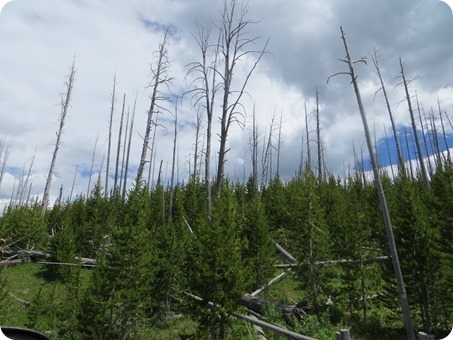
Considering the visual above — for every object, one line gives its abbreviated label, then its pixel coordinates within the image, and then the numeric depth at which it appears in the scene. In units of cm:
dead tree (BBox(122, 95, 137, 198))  3328
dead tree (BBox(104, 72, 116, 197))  3091
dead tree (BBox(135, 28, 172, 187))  2022
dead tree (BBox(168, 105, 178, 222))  2869
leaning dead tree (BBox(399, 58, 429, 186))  2335
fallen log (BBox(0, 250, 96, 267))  2236
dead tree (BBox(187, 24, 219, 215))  1702
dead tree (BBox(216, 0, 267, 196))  1530
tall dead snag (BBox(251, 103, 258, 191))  3516
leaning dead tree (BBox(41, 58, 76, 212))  2709
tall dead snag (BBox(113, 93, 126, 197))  3211
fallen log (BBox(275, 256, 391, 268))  1380
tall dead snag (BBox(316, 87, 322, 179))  3018
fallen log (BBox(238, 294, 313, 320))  1248
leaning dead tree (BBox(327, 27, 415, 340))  907
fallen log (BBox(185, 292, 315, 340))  702
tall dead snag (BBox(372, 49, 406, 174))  2455
